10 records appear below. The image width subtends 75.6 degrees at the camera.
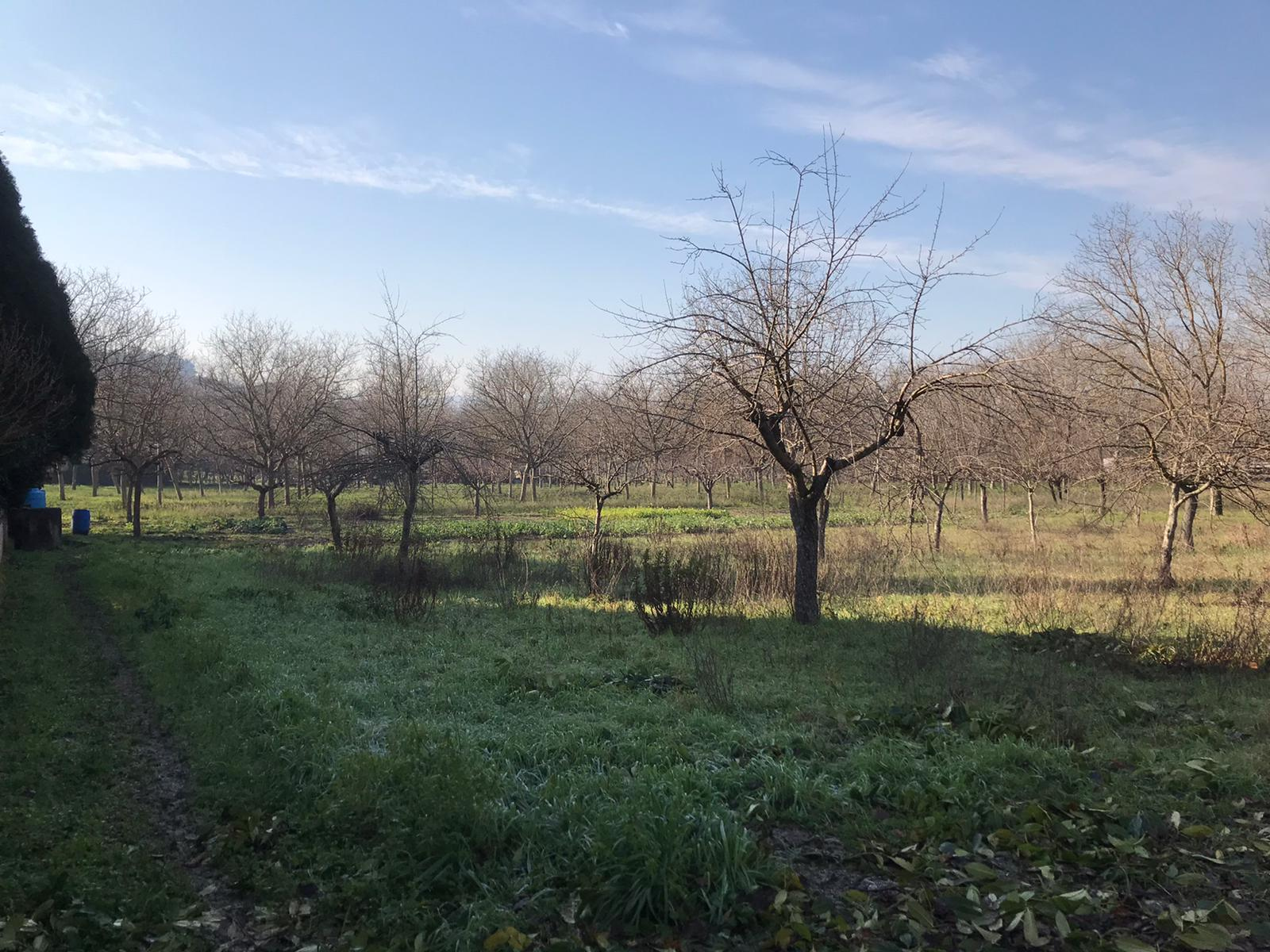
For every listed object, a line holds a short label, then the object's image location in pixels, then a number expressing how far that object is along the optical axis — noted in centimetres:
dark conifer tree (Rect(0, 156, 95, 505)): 1227
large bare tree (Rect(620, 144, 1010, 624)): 934
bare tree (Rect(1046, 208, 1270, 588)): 1369
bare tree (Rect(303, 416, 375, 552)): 1534
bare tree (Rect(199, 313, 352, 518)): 3331
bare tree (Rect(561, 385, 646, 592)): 1722
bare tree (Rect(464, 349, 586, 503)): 3366
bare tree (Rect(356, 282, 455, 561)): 1526
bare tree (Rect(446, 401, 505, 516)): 1543
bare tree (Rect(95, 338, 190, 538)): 2530
